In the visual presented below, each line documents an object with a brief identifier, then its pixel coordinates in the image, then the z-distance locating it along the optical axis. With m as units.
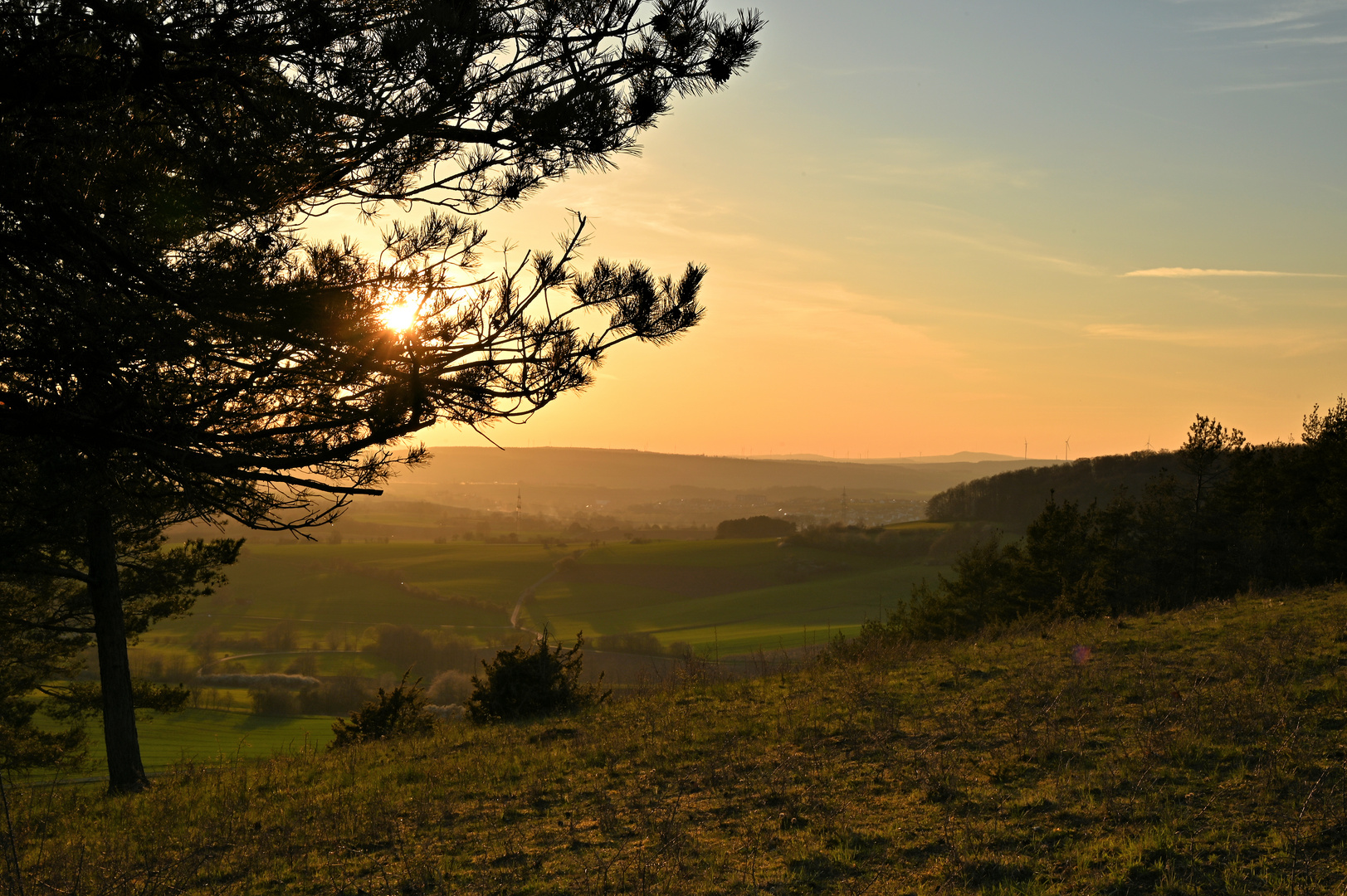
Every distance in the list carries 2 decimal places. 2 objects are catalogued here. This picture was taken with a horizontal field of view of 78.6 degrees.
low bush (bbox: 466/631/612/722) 11.85
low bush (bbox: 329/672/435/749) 12.61
